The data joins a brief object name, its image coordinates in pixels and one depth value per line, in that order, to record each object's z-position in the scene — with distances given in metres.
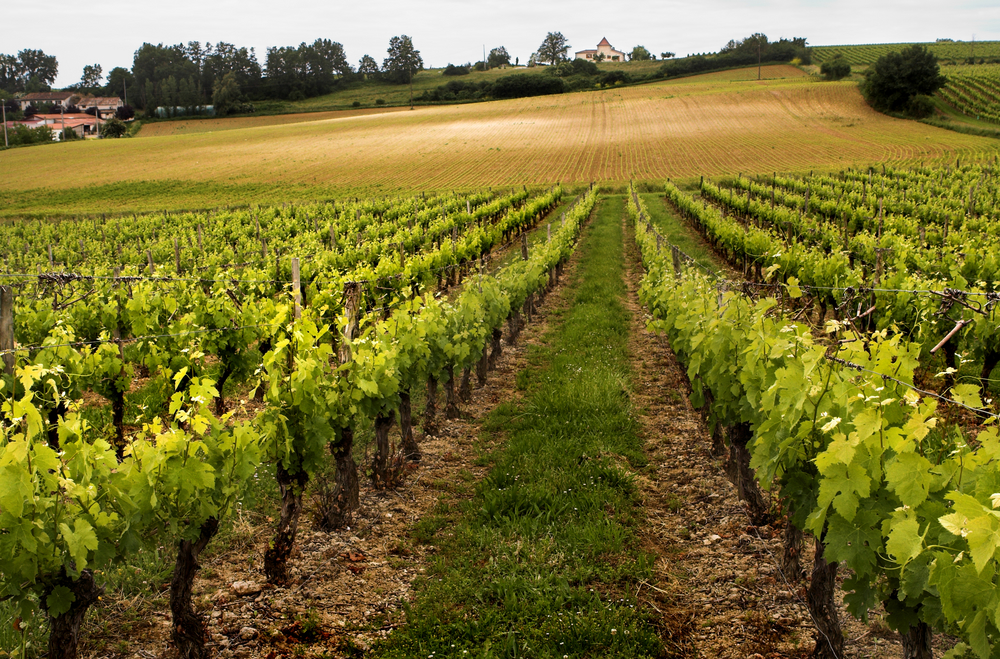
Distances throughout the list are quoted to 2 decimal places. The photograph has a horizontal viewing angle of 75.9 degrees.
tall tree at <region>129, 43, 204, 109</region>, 91.00
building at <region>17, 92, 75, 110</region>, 104.26
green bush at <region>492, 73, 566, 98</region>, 84.75
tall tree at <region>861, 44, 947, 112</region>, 54.19
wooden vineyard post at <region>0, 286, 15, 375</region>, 4.50
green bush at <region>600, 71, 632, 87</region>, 88.50
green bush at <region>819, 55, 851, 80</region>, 71.00
